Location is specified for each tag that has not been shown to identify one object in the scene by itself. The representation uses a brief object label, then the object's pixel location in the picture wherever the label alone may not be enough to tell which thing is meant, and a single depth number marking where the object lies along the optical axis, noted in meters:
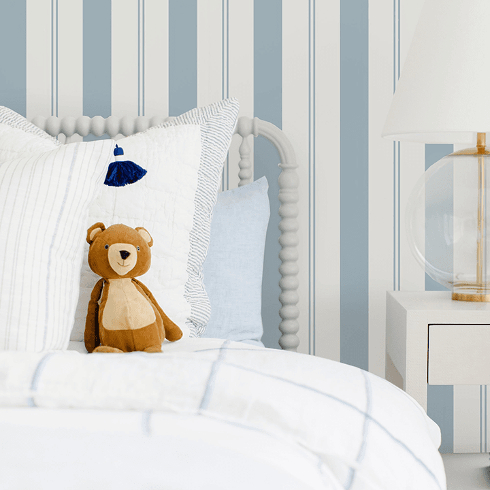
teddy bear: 2.50
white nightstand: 2.73
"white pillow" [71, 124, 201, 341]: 2.60
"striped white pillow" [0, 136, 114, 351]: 2.41
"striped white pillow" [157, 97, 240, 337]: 2.67
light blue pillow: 2.79
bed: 1.59
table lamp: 2.72
